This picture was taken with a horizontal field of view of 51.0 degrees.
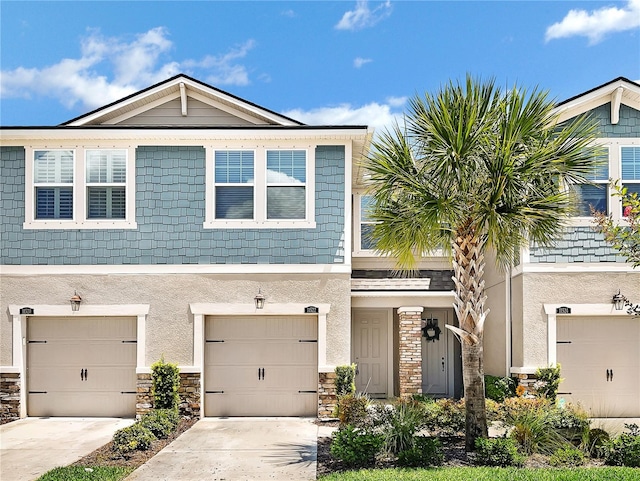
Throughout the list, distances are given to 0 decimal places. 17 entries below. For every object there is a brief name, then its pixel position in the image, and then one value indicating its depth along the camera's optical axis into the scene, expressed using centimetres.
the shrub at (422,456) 886
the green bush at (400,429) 951
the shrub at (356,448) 899
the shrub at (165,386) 1335
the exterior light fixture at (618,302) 1371
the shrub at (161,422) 1150
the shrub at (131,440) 1014
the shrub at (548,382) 1349
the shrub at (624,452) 895
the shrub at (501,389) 1383
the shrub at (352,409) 1187
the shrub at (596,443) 938
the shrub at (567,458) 897
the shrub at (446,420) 1092
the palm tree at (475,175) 929
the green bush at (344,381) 1353
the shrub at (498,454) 888
